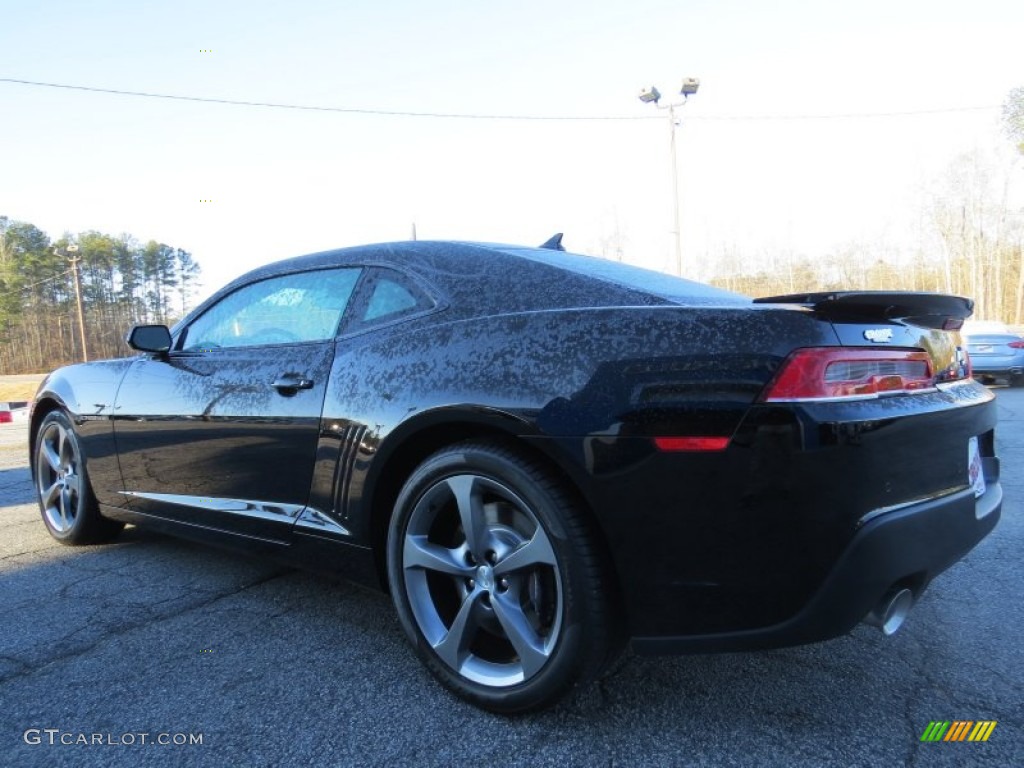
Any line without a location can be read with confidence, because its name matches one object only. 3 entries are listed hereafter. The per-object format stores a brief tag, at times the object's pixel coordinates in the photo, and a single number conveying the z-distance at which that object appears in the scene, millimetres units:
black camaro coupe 1579
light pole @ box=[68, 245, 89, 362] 35281
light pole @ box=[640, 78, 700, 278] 16297
